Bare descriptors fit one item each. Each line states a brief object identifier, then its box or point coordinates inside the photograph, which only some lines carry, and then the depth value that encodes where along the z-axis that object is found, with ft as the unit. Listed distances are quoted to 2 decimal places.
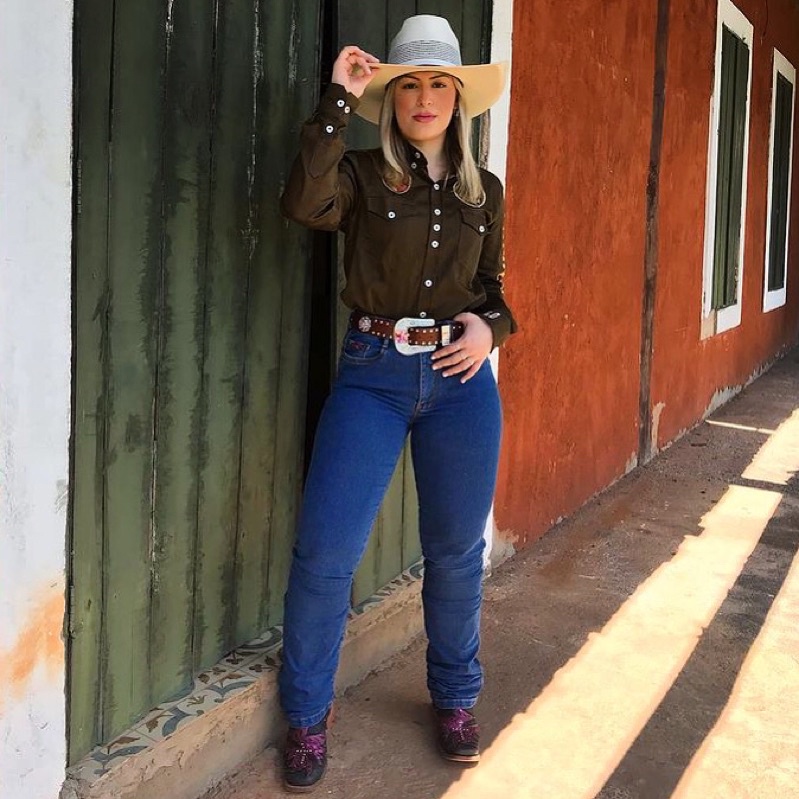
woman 7.81
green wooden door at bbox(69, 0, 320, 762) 6.77
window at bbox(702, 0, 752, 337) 23.30
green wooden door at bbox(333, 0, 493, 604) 9.20
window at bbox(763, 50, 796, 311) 31.07
